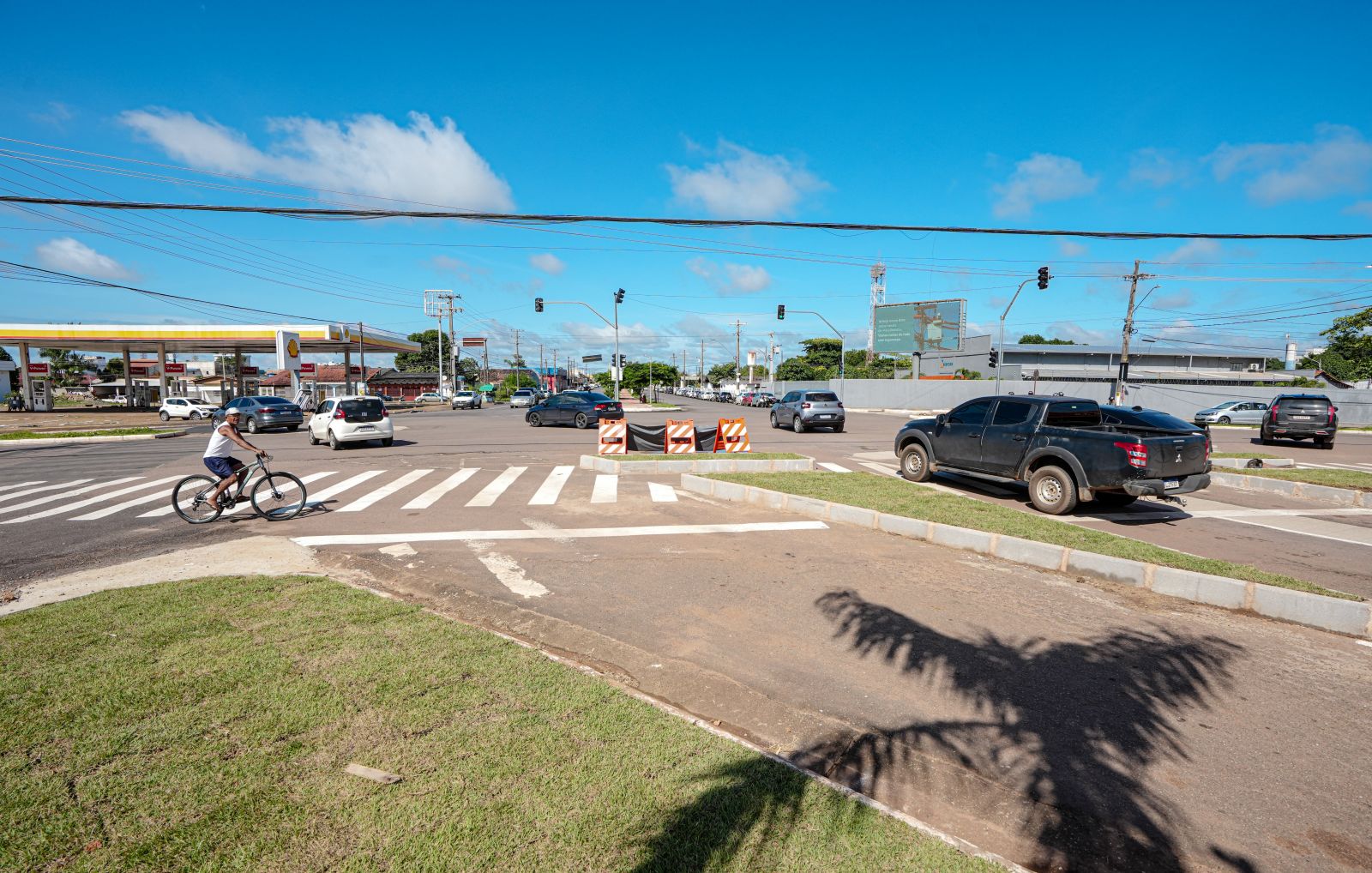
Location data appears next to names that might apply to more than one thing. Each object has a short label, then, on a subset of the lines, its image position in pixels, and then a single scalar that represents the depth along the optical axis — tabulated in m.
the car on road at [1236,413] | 30.67
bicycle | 8.68
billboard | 51.59
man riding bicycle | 8.50
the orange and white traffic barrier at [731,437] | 15.46
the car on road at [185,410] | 35.19
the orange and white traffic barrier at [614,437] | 15.59
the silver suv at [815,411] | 24.48
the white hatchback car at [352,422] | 18.20
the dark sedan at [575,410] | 27.19
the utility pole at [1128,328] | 36.06
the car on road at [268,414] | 25.69
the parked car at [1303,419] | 19.73
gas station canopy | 40.47
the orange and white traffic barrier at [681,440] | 15.21
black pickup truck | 8.75
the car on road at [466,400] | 54.21
